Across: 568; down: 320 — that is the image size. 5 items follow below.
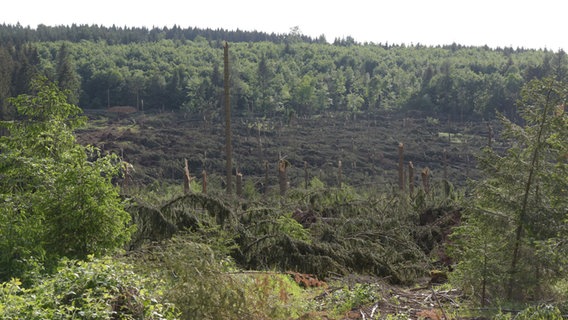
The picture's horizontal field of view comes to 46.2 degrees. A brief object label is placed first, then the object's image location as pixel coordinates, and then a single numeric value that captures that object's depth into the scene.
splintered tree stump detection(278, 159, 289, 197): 27.14
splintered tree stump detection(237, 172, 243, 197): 28.85
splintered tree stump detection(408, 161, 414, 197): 28.39
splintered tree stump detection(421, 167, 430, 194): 27.69
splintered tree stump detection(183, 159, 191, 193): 24.41
